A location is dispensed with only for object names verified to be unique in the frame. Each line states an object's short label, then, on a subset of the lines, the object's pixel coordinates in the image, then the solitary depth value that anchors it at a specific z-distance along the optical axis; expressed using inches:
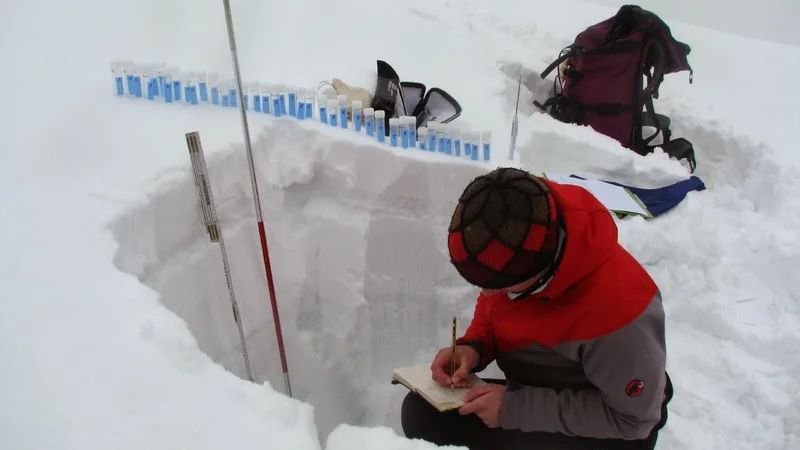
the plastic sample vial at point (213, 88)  89.7
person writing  43.5
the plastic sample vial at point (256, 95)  89.5
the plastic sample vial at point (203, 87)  89.8
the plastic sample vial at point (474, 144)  89.0
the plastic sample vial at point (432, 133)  89.1
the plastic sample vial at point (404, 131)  87.9
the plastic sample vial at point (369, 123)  89.0
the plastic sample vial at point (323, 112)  90.3
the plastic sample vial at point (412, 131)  88.3
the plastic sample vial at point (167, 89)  89.0
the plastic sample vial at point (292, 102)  90.1
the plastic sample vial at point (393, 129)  87.3
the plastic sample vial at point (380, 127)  88.2
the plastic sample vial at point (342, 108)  89.7
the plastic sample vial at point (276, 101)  88.9
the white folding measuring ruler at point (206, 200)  67.2
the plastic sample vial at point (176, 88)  89.3
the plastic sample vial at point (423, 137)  87.3
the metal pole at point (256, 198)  64.6
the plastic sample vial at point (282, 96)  89.2
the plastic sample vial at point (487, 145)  89.9
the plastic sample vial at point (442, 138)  88.9
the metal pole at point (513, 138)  96.1
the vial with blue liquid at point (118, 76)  90.0
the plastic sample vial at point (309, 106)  90.7
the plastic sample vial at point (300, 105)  89.8
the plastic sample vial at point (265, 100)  89.7
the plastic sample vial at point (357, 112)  89.2
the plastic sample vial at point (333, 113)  89.6
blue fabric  102.1
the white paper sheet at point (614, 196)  96.9
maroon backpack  122.7
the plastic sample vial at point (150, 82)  89.0
